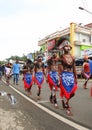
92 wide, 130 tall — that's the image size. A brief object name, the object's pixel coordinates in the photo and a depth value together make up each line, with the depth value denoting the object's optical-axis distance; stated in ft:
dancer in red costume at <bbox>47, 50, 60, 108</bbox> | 12.66
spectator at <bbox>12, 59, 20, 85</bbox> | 27.49
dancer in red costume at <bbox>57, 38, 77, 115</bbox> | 10.69
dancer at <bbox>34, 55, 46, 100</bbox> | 15.05
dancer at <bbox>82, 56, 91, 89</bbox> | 20.57
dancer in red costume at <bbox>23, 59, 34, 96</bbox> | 17.30
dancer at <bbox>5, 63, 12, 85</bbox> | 29.72
